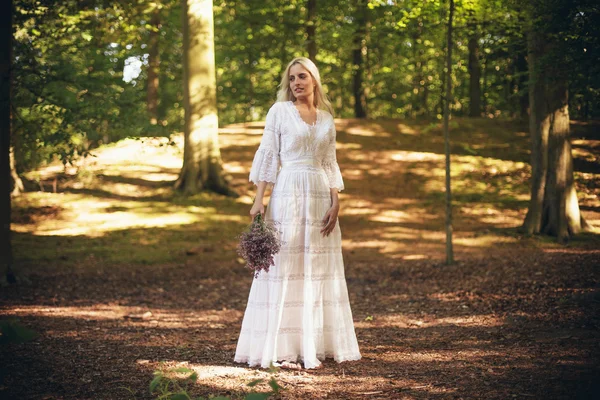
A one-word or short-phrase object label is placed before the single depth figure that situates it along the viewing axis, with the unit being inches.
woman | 194.7
